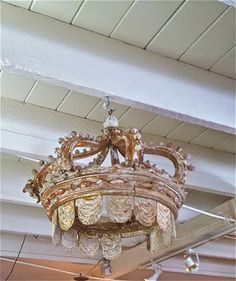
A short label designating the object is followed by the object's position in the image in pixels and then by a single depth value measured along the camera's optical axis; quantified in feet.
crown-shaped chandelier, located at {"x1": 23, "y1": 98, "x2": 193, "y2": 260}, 6.43
